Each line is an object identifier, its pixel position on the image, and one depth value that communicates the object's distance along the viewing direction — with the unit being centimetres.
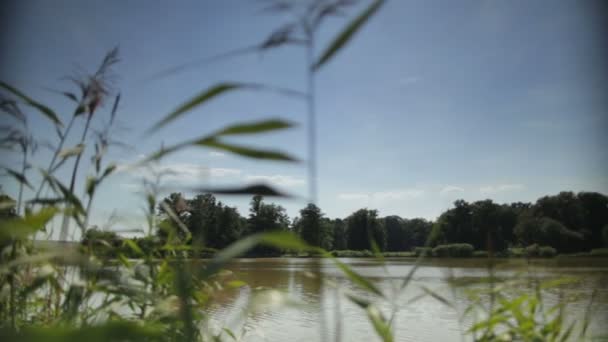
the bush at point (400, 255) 5521
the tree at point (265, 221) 5788
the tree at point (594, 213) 4550
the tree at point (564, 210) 4944
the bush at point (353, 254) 5666
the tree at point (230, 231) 4876
